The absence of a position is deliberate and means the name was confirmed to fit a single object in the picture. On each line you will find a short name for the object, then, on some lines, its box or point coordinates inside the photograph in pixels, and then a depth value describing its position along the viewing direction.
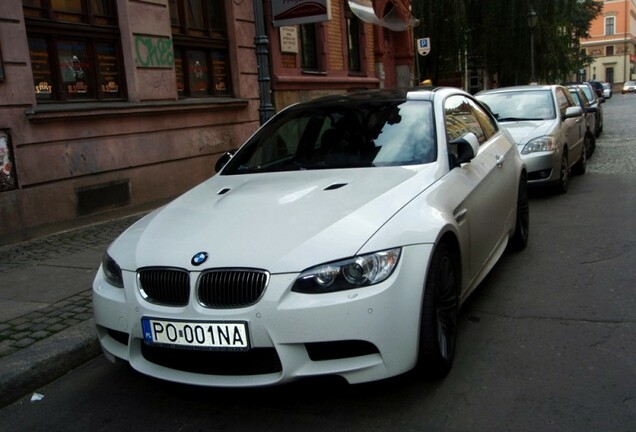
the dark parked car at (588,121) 12.96
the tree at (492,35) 23.19
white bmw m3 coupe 2.85
